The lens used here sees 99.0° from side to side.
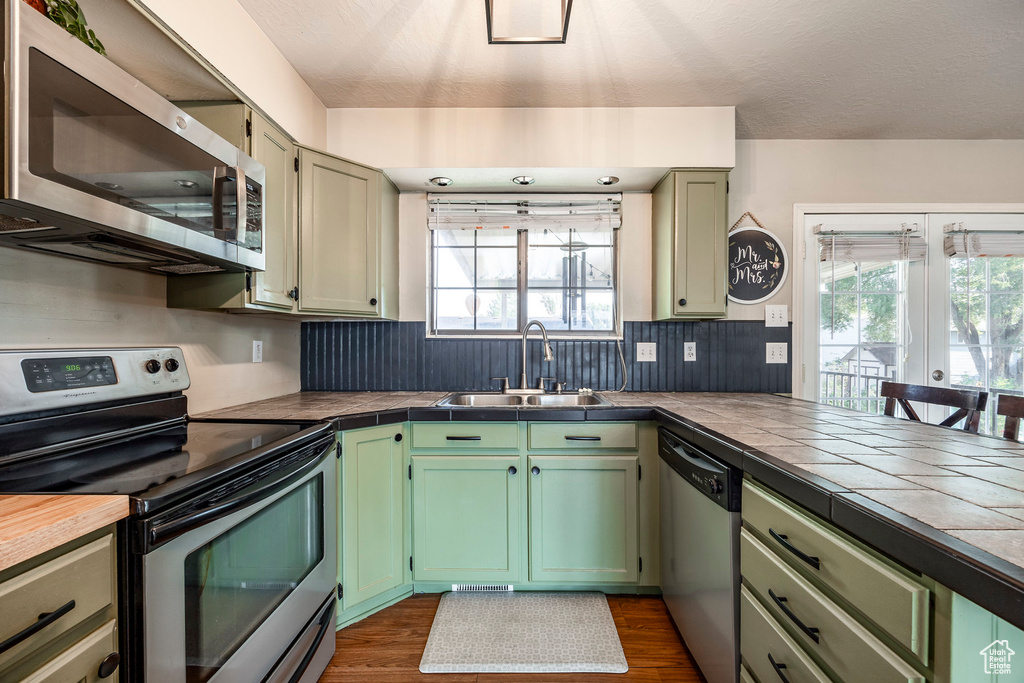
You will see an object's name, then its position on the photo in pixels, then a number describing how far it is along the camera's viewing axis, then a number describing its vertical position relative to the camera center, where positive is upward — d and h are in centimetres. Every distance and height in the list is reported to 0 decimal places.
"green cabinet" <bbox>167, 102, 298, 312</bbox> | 161 +46
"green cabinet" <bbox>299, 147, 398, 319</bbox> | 200 +50
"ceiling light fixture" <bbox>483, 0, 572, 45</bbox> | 137 +119
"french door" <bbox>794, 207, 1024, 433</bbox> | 254 +23
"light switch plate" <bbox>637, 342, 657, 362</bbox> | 257 -6
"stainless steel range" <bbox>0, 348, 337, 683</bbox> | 83 -36
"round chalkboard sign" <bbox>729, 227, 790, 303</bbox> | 255 +45
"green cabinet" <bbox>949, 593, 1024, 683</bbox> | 62 -43
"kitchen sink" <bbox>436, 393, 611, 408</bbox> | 243 -33
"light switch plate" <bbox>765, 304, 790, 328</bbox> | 256 +15
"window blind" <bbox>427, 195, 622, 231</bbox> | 258 +77
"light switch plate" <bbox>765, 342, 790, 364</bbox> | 255 -6
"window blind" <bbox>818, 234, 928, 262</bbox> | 255 +55
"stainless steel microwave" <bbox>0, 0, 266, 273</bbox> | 80 +40
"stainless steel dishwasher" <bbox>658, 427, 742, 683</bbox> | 125 -70
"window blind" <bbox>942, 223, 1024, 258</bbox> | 253 +57
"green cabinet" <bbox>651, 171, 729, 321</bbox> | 226 +51
